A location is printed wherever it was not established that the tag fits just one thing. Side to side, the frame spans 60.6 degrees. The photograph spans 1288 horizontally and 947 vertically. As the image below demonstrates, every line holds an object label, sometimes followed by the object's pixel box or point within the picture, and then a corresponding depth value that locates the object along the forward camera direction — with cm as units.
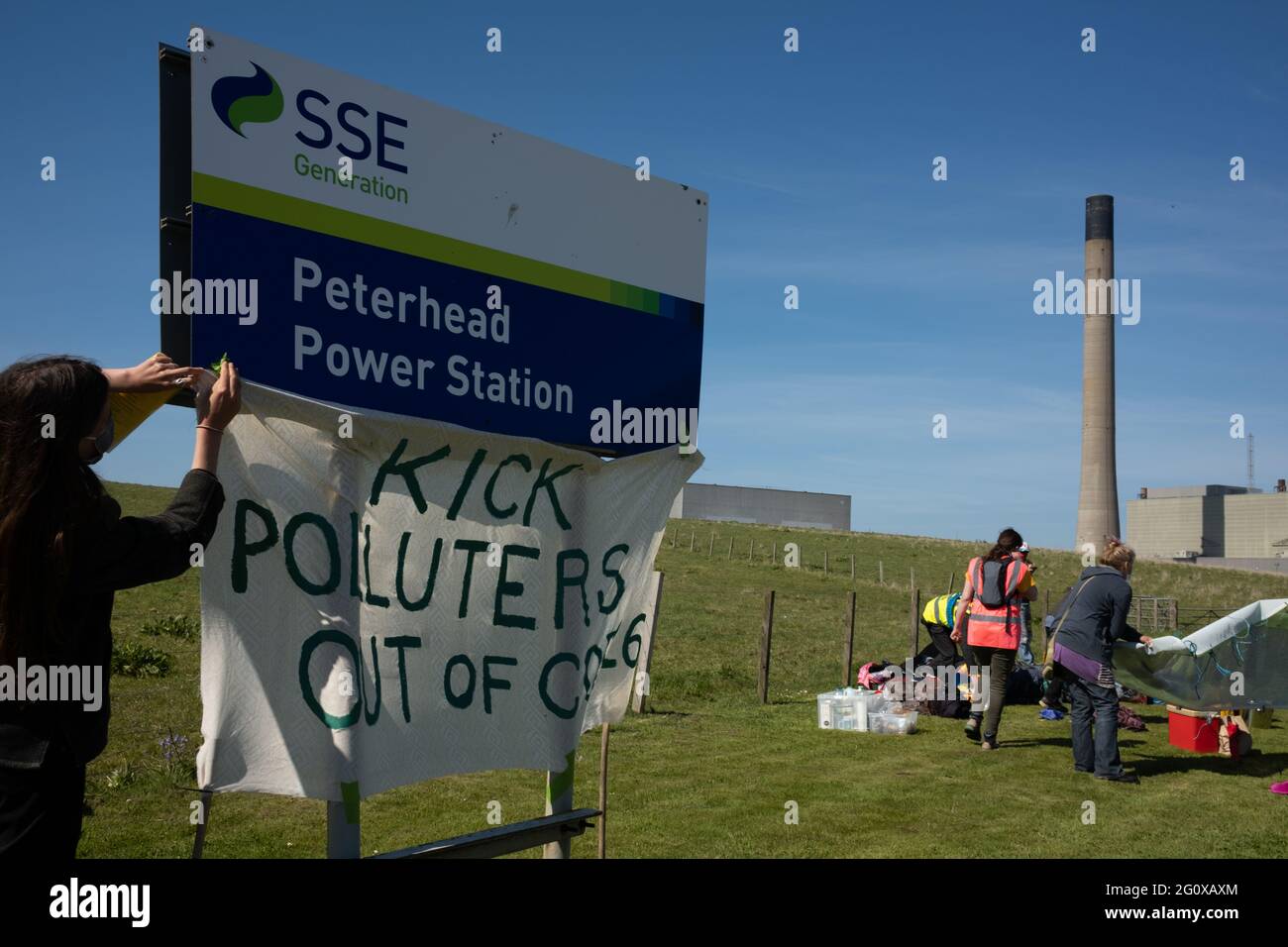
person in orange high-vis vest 1082
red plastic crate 1081
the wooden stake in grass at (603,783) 528
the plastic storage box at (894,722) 1155
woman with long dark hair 261
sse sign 382
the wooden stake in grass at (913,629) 1655
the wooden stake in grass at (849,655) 1539
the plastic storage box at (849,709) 1170
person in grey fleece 937
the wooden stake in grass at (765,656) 1396
